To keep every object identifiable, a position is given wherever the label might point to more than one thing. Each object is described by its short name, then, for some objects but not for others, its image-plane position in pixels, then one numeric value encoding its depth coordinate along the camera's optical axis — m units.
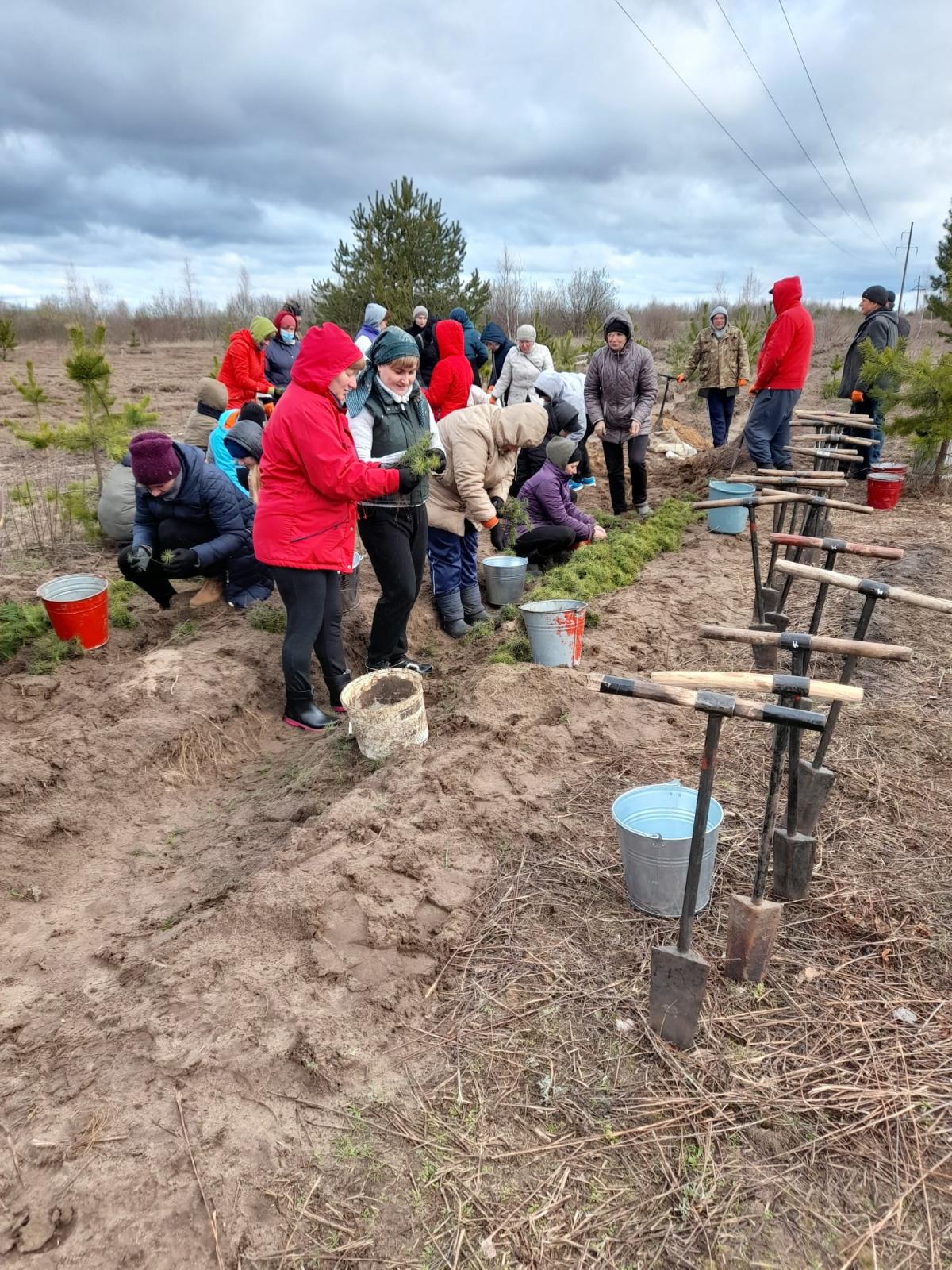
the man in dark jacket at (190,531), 5.31
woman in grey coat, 7.50
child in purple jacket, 5.85
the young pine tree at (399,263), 13.84
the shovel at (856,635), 2.80
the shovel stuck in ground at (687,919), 1.97
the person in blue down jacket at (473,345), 9.26
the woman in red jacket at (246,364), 7.85
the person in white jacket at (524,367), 8.40
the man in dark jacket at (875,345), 8.26
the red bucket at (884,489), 8.02
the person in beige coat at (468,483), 5.11
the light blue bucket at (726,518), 7.63
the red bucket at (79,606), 5.17
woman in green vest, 4.27
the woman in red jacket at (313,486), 3.82
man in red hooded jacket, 7.09
